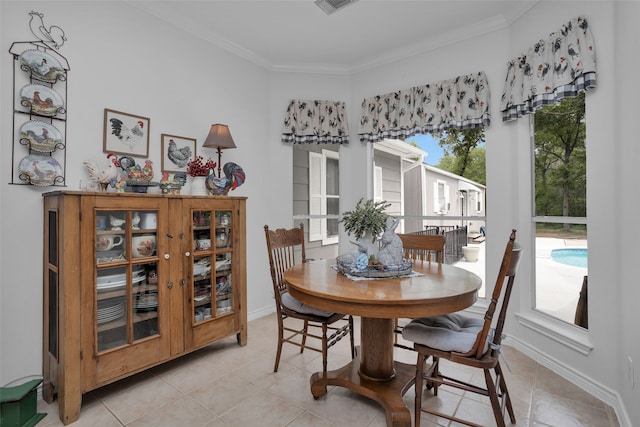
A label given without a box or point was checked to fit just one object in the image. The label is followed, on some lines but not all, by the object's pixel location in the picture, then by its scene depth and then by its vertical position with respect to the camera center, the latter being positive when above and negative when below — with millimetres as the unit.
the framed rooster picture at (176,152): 2852 +563
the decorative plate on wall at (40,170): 2070 +295
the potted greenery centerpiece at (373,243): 2021 -180
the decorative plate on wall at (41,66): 2080 +965
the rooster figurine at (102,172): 2221 +294
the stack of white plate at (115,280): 2072 -420
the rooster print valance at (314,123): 3824 +1058
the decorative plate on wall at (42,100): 2082 +748
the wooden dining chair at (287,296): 2193 -599
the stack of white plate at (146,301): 2250 -594
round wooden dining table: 1524 -423
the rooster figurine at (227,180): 2826 +314
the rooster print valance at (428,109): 3074 +1062
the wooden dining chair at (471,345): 1557 -657
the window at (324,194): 4125 +256
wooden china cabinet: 1922 -462
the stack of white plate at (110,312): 2068 -612
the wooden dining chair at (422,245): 2512 -241
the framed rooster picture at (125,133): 2472 +637
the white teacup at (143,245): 2223 -203
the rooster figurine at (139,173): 2389 +306
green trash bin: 1025 -604
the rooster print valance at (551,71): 2188 +1033
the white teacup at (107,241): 2078 -165
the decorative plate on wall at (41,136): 2076 +510
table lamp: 2971 +690
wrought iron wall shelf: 2062 +652
